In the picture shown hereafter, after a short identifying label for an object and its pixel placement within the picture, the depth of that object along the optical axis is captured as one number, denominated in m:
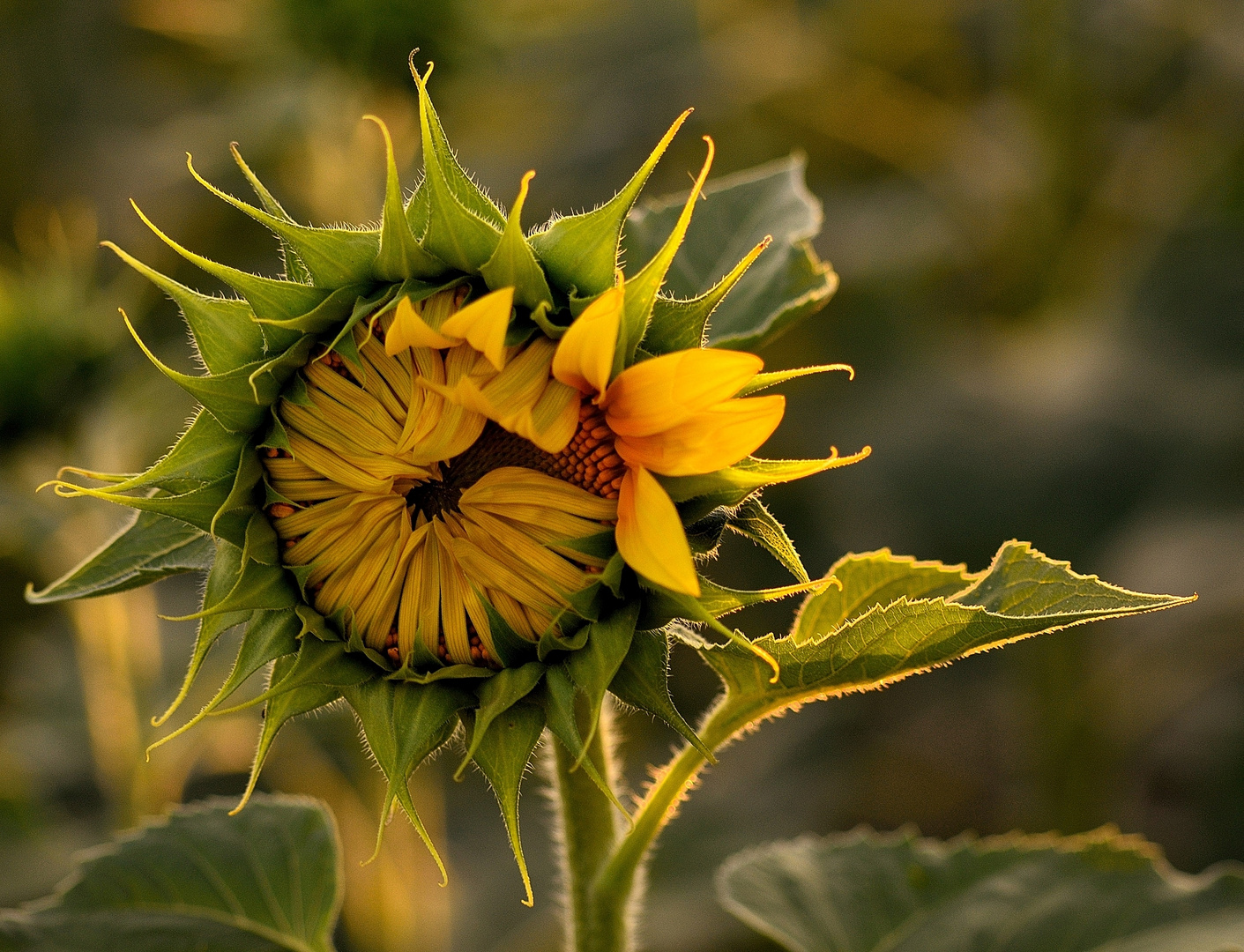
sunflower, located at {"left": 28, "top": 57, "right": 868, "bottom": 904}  0.79
